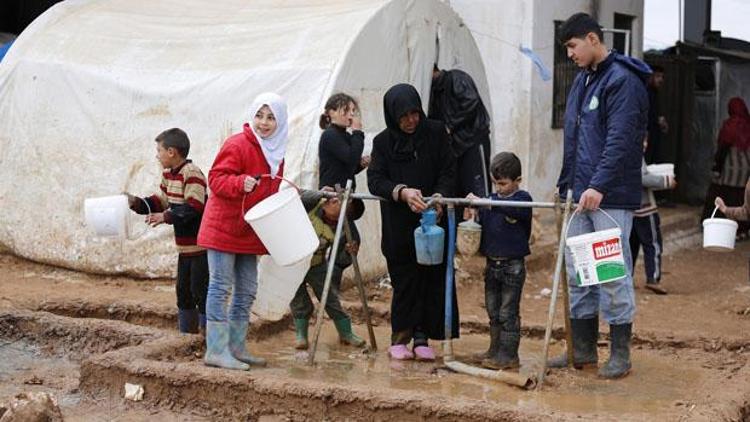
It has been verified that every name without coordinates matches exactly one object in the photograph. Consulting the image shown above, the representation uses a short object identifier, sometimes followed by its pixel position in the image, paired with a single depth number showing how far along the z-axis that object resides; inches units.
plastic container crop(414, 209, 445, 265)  243.1
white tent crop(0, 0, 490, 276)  356.2
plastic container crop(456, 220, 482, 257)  247.0
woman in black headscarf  253.1
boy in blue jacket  231.0
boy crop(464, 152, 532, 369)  245.1
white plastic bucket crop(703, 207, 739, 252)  263.1
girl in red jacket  238.2
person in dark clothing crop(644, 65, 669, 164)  522.0
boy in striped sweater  259.4
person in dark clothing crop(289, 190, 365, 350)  271.0
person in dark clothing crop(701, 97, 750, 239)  531.5
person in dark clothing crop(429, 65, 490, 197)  333.7
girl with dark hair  269.7
